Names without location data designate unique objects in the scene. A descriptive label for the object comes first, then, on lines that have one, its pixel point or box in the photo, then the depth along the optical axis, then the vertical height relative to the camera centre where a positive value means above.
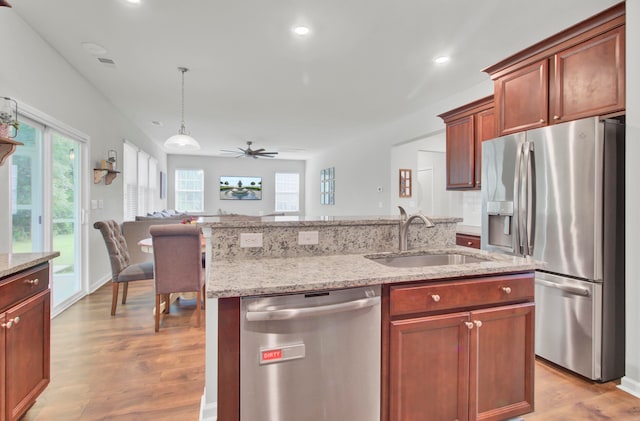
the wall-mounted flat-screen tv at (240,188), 10.51 +0.72
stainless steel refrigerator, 2.11 -0.16
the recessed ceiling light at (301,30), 2.79 +1.55
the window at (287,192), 11.13 +0.63
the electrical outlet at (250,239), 1.78 -0.16
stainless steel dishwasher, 1.25 -0.58
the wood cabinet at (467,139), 3.51 +0.82
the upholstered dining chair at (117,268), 3.28 -0.60
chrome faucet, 2.02 -0.11
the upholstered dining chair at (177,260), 2.90 -0.45
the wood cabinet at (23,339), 1.46 -0.64
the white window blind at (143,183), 6.66 +0.57
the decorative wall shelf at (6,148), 2.19 +0.41
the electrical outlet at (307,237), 1.88 -0.16
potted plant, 2.14 +0.59
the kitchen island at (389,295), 1.25 -0.38
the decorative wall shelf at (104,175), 4.21 +0.46
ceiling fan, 7.56 +1.33
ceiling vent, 3.43 +1.57
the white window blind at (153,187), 7.59 +0.54
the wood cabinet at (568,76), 2.07 +0.97
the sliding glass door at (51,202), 2.91 +0.08
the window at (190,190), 10.21 +0.62
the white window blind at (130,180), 5.69 +0.55
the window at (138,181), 5.79 +0.58
